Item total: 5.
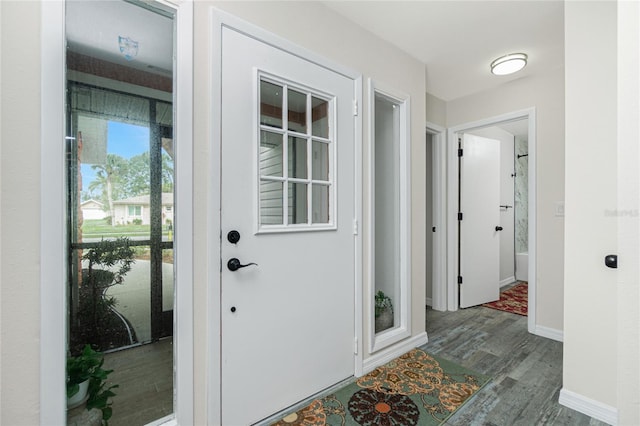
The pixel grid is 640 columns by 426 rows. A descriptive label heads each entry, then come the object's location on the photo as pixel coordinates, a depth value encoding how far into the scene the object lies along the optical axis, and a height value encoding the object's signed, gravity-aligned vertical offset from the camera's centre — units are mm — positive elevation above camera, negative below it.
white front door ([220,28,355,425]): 1469 -98
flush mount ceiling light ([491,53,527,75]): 2471 +1331
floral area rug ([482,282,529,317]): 3444 -1184
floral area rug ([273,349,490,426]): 1597 -1175
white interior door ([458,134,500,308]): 3449 -122
